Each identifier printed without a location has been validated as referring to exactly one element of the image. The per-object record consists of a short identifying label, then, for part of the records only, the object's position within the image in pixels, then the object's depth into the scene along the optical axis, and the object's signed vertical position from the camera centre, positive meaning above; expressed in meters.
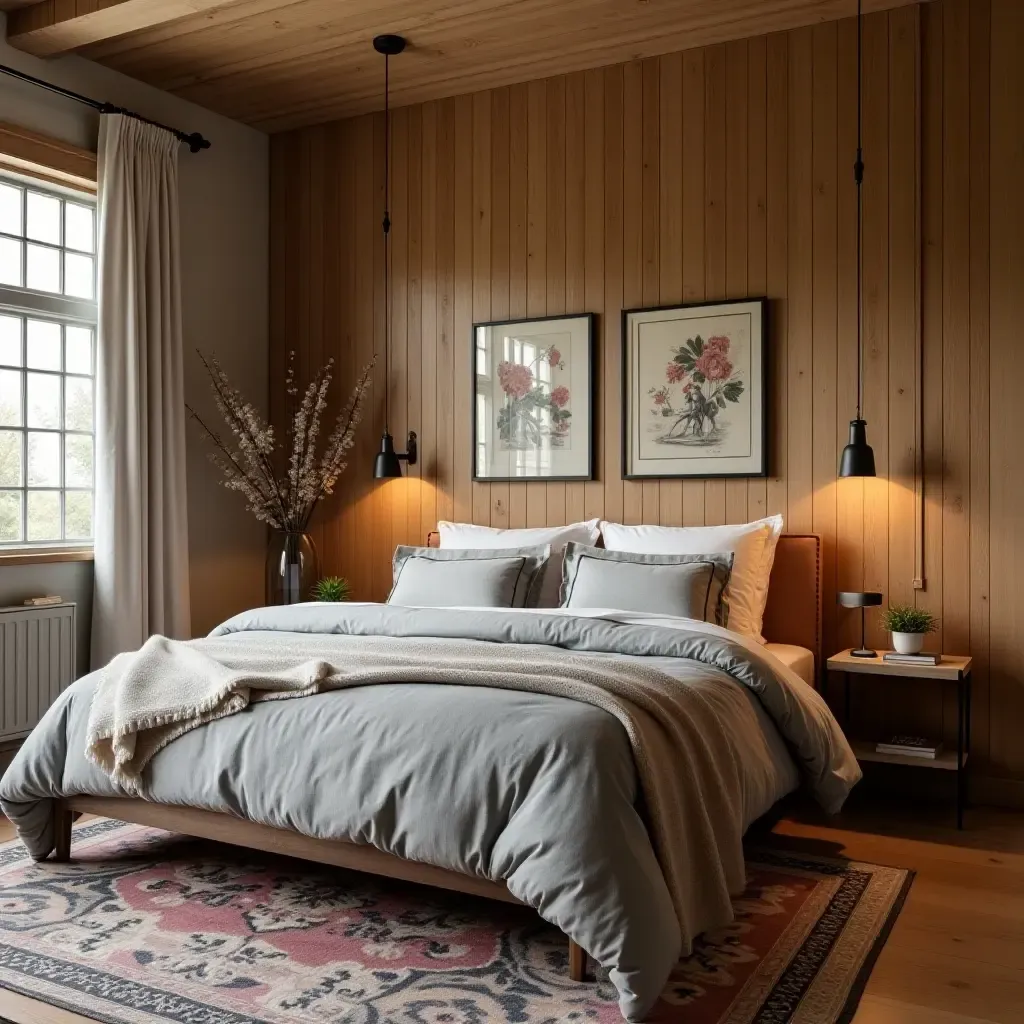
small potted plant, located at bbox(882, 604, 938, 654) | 3.76 -0.45
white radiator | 4.10 -0.64
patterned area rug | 2.29 -1.08
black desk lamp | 3.79 -0.35
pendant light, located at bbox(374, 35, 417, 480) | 4.80 +0.64
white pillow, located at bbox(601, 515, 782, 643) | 3.96 -0.18
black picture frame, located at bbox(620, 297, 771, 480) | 4.25 +0.42
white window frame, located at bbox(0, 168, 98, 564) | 4.25 +0.77
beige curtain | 4.45 +0.43
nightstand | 3.59 -0.62
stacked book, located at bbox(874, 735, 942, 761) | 3.65 -0.85
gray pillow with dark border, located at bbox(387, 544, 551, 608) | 4.07 -0.30
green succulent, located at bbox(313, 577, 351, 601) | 4.76 -0.40
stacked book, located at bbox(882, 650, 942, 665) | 3.68 -0.54
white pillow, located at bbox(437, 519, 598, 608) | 4.20 -0.15
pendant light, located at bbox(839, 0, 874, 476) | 3.84 +0.29
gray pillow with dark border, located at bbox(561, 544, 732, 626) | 3.71 -0.29
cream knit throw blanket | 2.42 -0.51
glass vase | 4.87 -0.31
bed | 2.21 -0.76
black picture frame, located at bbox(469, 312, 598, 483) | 4.61 +0.49
